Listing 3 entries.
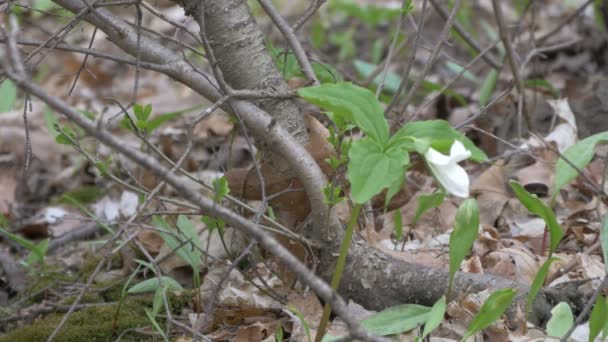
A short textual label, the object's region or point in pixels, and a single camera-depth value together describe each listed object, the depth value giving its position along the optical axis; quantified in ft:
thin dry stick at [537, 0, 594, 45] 18.34
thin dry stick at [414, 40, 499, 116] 13.29
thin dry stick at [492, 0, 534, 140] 15.04
